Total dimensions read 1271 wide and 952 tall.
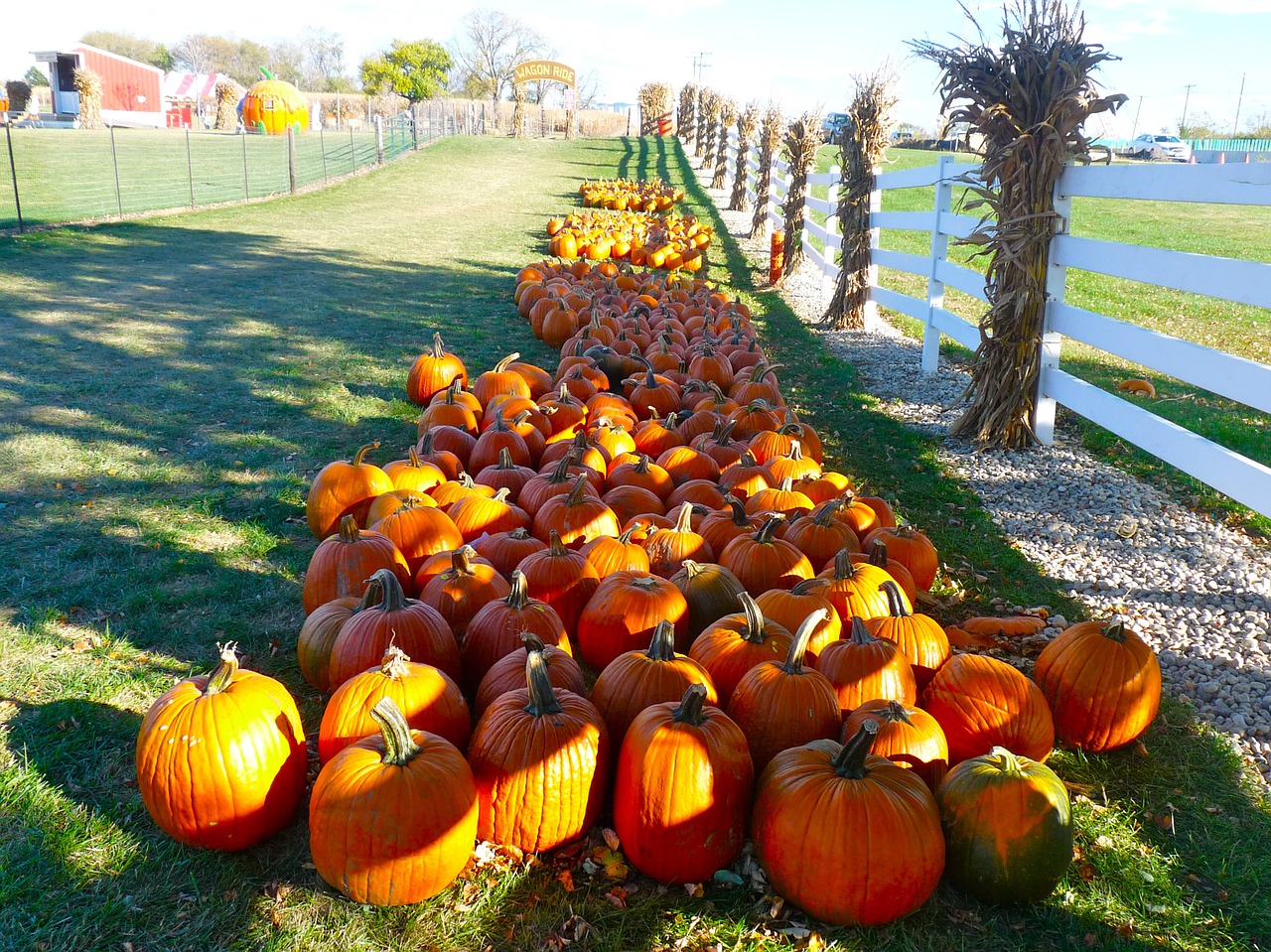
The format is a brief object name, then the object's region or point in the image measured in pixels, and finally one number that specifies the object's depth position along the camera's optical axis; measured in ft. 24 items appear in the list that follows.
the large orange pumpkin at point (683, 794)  7.40
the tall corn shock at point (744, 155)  72.28
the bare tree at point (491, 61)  255.50
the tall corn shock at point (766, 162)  57.93
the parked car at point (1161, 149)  140.39
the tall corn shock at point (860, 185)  32.48
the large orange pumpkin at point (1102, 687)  9.20
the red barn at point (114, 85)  164.47
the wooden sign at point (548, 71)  179.22
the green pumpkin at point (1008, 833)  7.23
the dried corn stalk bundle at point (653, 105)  168.45
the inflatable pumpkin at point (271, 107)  151.02
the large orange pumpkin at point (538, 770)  7.58
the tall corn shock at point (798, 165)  45.34
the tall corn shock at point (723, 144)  96.02
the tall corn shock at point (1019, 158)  17.58
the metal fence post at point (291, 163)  67.31
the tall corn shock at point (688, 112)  153.87
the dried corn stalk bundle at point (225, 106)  181.68
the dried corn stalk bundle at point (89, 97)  139.33
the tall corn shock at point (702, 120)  125.90
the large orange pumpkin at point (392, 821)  6.93
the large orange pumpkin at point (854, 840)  6.96
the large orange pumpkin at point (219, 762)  7.44
